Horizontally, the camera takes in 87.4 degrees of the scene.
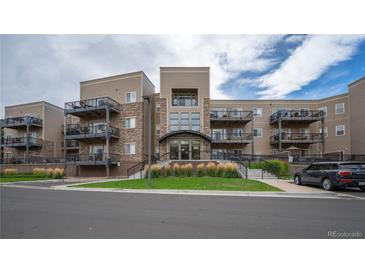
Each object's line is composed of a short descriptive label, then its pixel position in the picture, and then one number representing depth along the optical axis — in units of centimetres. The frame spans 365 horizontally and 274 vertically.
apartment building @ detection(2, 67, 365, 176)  2341
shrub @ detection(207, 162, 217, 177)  1639
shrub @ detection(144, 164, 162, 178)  1645
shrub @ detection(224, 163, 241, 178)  1589
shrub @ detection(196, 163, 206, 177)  1661
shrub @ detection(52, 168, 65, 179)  1934
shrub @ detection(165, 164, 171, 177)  1683
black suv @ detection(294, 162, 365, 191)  1002
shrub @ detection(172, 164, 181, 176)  1673
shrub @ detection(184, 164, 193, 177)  1664
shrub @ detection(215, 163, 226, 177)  1611
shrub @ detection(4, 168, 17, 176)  2217
